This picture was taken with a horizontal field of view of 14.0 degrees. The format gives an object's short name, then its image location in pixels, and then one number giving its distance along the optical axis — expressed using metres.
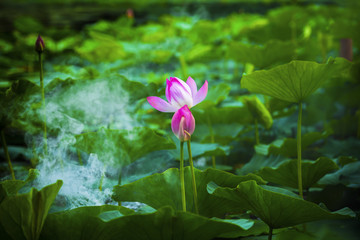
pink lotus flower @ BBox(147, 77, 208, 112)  4.14
